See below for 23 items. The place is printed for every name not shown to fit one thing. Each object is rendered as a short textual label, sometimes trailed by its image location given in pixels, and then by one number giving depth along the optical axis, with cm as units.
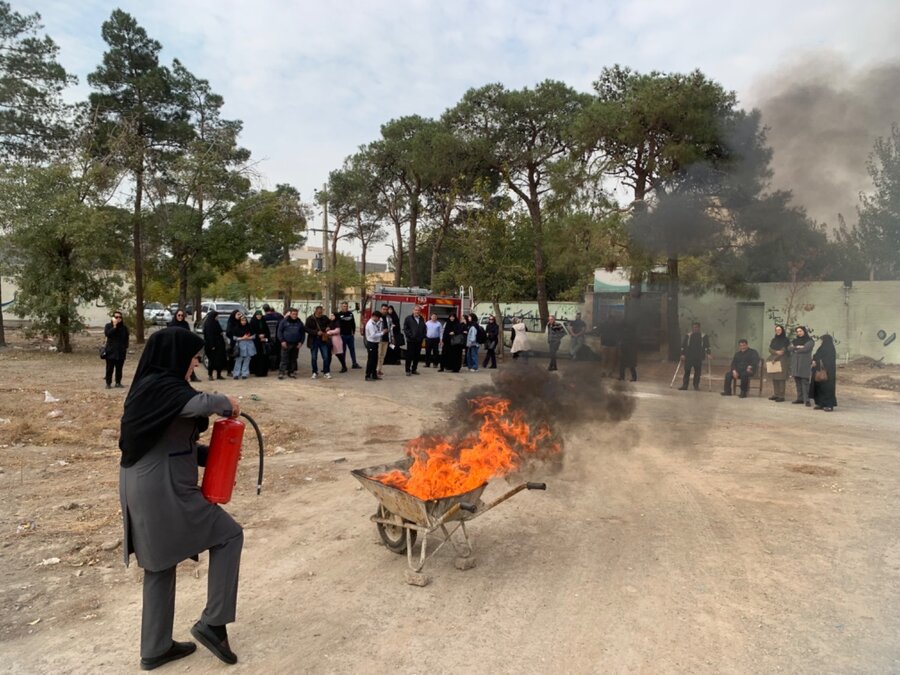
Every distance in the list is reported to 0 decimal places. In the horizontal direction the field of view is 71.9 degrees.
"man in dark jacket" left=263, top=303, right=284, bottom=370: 1505
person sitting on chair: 1441
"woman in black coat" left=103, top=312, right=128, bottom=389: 1218
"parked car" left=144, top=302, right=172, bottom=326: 4299
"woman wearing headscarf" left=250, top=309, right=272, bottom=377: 1433
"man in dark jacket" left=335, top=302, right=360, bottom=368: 1598
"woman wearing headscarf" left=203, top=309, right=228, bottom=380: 1325
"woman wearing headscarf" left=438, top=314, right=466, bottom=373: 1681
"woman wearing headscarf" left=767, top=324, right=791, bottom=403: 1420
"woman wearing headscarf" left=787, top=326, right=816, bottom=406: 1347
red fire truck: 2084
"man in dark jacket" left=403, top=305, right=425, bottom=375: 1577
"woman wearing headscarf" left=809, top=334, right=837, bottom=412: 1302
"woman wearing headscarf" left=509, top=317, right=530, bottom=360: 1877
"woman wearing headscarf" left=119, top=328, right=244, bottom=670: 322
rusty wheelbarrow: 433
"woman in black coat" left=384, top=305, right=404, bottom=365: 1705
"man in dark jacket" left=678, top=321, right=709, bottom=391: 1541
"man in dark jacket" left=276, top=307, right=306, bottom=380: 1413
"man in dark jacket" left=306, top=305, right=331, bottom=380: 1472
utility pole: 3691
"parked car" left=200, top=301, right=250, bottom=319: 2920
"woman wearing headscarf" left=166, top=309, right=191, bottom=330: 1220
